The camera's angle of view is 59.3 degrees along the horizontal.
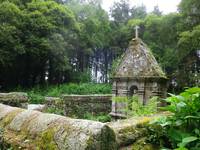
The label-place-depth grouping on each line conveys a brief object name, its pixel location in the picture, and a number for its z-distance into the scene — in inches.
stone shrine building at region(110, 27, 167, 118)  270.5
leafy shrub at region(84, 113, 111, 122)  384.7
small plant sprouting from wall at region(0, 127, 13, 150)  70.6
